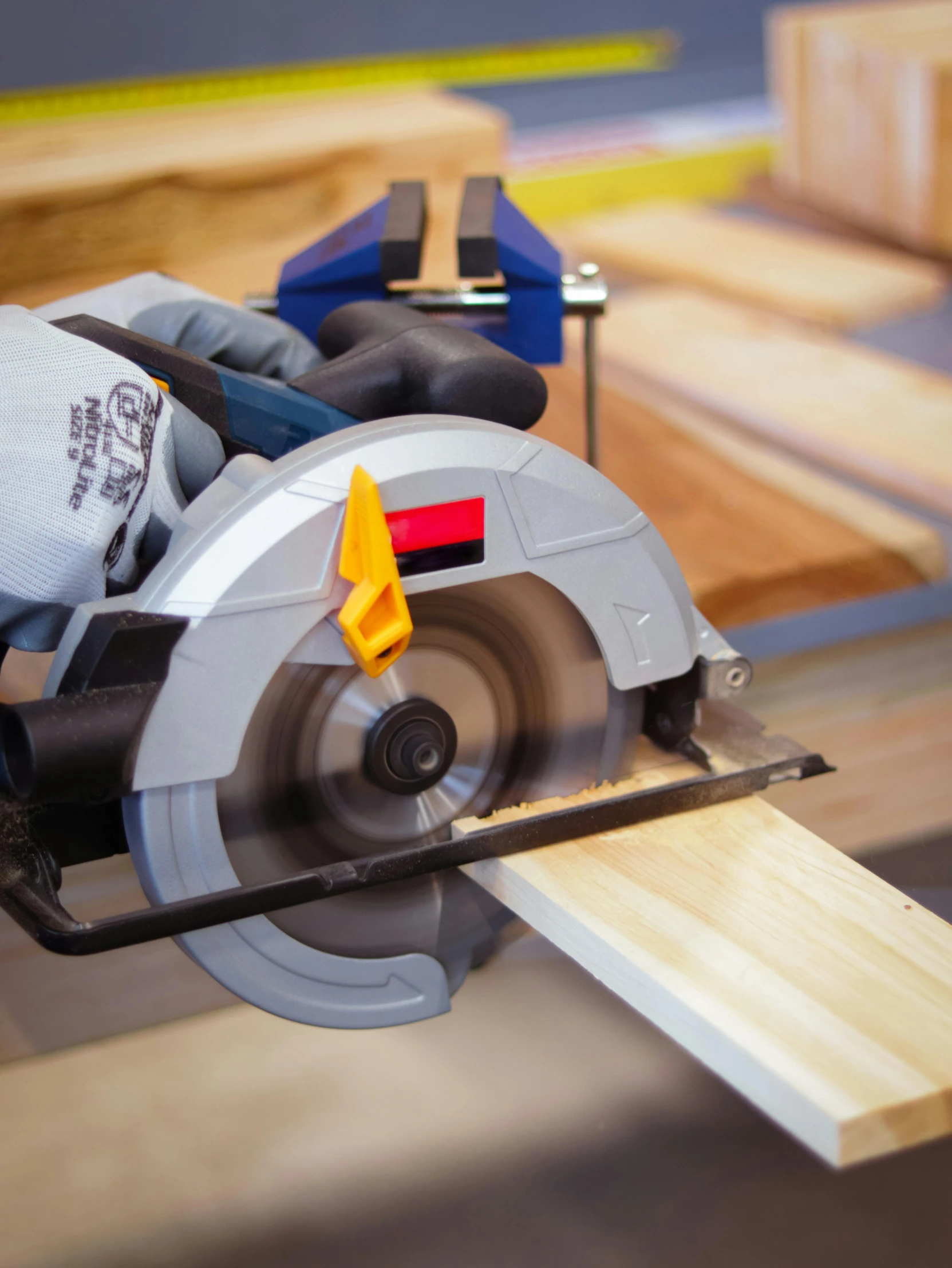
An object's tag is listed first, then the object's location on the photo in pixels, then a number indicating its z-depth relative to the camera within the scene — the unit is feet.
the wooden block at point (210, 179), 8.25
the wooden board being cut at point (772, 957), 2.66
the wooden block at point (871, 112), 11.85
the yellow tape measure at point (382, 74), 17.33
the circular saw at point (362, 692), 3.06
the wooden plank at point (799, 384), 7.82
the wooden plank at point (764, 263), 10.94
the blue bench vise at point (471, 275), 4.55
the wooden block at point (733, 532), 6.11
